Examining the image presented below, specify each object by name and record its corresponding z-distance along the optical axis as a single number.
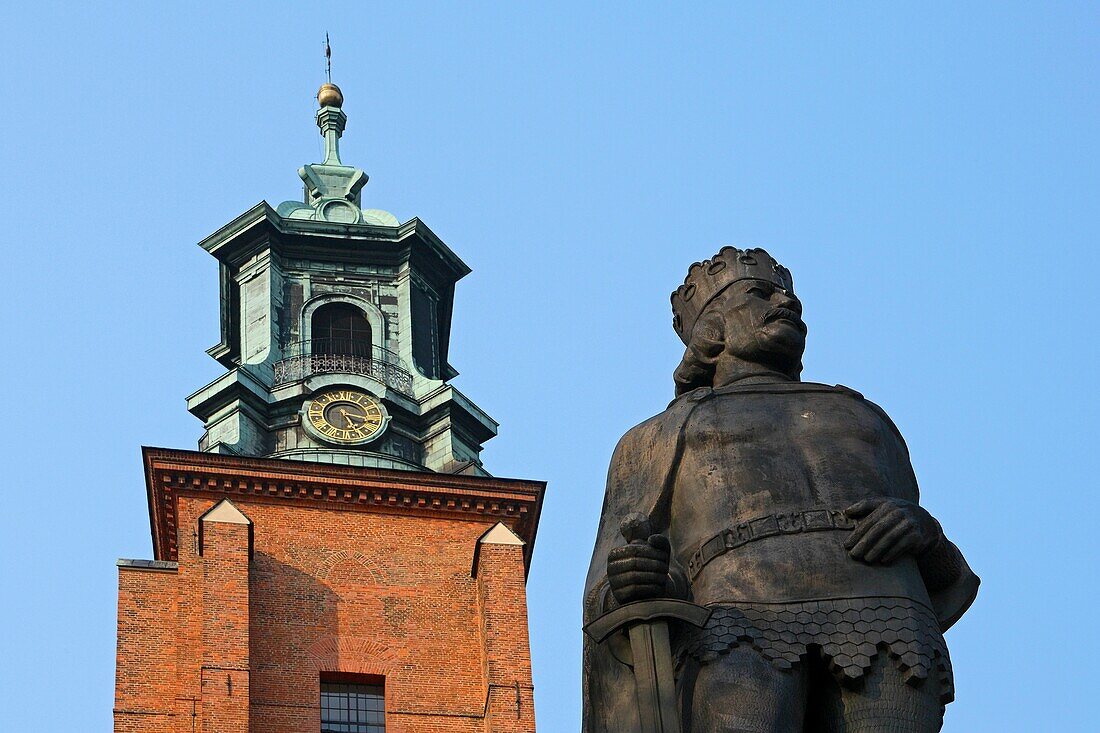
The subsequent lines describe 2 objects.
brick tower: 64.16
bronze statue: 11.66
